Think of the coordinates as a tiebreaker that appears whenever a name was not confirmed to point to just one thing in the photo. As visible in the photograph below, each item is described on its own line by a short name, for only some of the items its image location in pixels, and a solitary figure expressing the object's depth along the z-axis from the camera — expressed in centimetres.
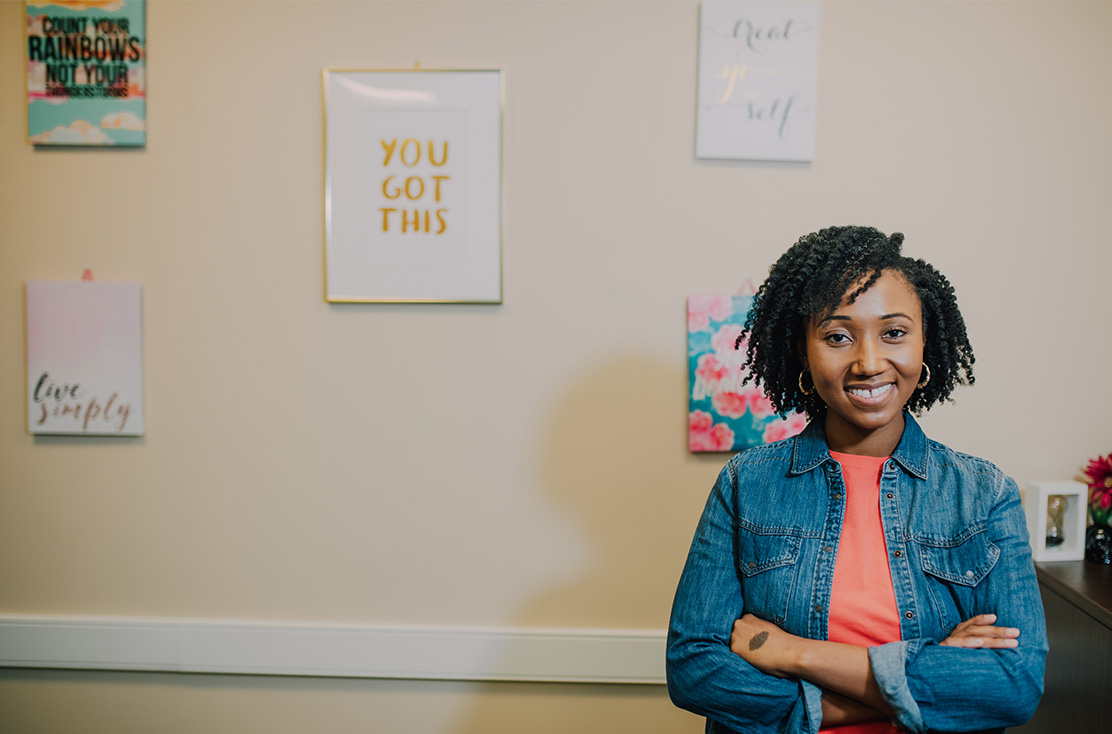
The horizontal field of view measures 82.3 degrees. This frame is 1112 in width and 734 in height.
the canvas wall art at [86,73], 145
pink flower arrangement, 137
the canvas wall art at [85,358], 147
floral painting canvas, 142
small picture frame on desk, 135
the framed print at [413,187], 143
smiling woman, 80
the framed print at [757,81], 140
